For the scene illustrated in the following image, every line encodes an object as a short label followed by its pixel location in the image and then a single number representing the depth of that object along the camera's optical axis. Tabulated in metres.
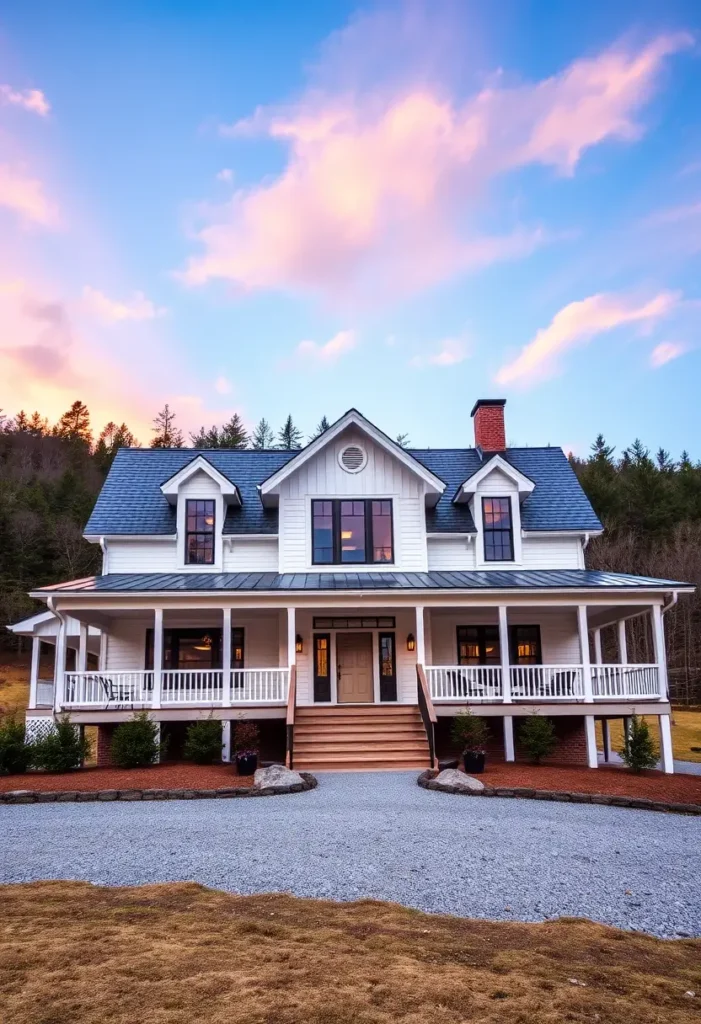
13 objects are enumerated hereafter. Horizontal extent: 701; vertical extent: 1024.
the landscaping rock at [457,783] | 12.87
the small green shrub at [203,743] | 16.19
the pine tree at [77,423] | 85.75
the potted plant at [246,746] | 14.88
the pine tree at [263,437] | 70.62
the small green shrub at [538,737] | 16.14
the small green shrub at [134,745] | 15.62
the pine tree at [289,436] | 71.56
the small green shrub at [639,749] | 15.59
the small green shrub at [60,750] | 15.32
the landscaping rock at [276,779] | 12.98
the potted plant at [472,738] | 15.27
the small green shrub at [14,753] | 15.16
